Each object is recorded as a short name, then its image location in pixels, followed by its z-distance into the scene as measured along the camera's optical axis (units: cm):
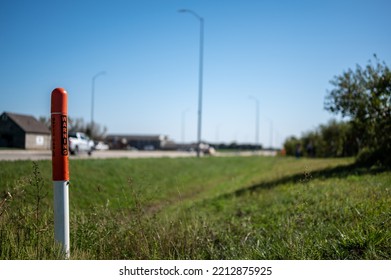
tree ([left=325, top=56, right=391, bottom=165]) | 1128
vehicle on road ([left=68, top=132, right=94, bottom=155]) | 2434
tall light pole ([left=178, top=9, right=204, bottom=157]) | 2665
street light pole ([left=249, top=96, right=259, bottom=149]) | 4194
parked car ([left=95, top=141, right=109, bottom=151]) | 4878
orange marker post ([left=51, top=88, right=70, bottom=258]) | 347
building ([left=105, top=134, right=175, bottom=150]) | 10634
